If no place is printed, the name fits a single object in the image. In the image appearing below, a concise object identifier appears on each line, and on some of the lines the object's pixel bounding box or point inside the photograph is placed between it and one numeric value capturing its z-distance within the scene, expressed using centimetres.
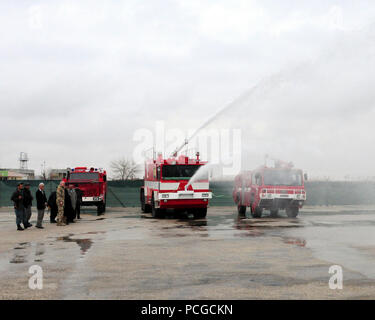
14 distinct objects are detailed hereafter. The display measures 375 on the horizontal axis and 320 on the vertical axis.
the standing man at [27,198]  1811
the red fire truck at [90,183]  2778
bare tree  10612
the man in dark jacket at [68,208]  2145
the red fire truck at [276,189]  2323
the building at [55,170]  13700
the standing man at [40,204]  1905
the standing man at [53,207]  2201
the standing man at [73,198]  2302
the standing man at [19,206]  1786
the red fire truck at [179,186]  2300
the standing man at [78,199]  2476
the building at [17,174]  12156
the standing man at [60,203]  2034
